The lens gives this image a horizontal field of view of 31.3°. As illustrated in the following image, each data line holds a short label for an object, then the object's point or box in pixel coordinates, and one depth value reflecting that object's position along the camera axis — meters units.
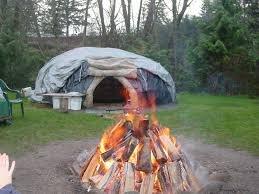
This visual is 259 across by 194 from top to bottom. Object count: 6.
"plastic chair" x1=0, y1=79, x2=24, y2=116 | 10.25
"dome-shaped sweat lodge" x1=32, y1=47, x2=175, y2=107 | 12.78
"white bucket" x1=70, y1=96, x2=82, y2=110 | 12.22
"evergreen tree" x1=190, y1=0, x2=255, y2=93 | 16.72
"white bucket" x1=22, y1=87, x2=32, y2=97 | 15.01
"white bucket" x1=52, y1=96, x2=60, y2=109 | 12.50
